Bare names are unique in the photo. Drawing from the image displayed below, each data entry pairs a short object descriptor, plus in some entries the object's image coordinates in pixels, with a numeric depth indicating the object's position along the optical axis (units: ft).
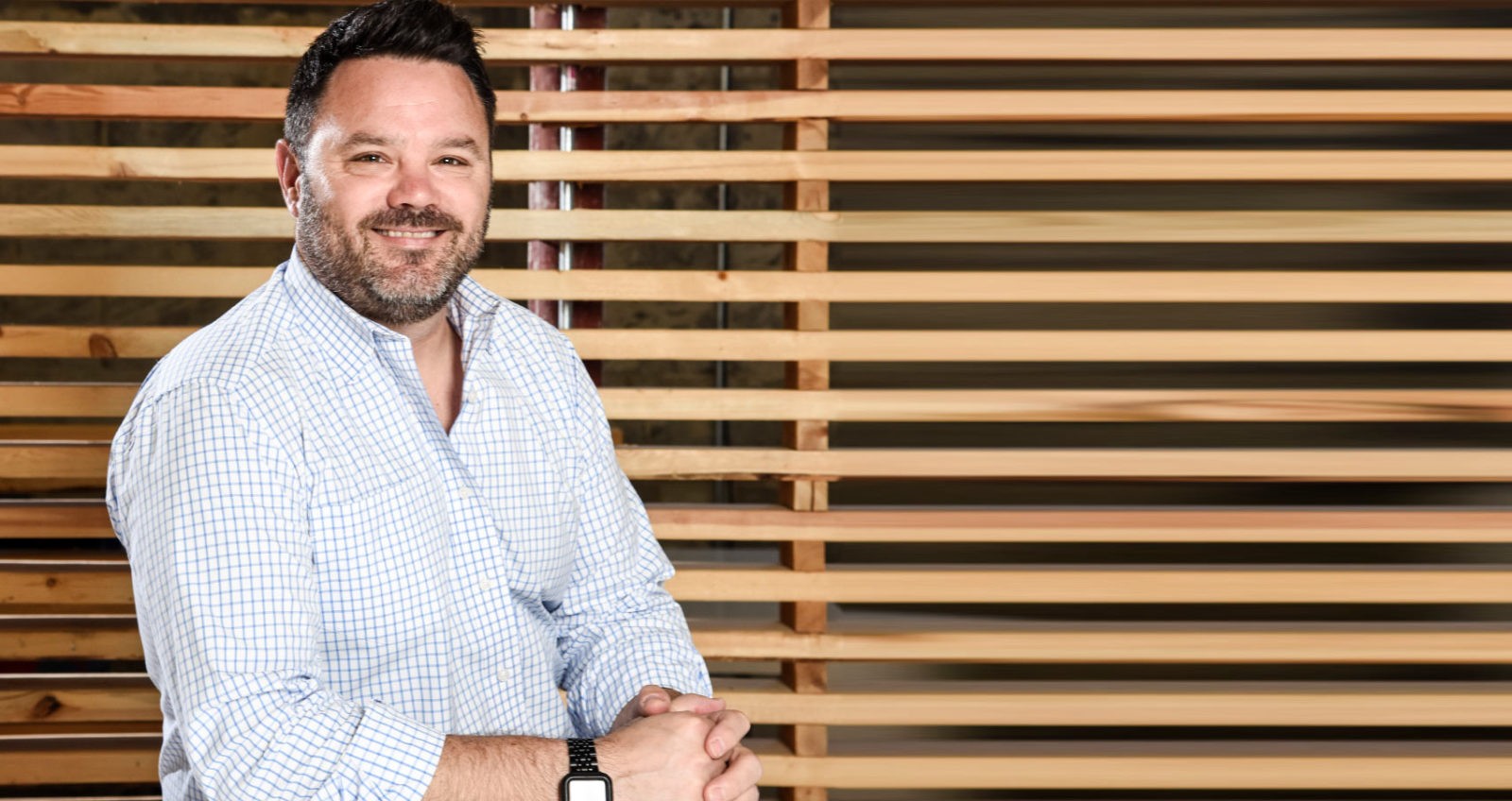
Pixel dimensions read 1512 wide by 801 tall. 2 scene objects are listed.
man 4.86
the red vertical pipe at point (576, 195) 8.29
